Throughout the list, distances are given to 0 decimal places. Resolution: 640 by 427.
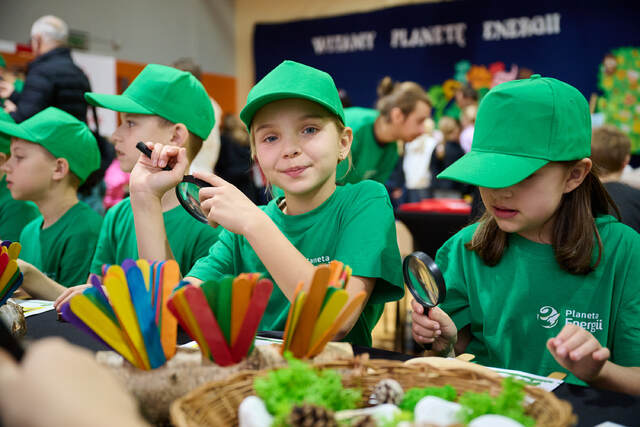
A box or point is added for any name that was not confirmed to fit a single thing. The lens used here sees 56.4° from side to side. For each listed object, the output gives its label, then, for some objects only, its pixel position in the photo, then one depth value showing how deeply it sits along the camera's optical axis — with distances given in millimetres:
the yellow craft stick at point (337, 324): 865
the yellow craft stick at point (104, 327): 865
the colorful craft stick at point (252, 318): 839
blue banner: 7565
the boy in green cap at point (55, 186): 2215
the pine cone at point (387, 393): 780
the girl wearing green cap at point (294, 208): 1332
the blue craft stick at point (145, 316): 857
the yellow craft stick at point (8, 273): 1242
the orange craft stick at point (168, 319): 879
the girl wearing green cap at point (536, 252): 1252
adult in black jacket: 3748
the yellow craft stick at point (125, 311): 851
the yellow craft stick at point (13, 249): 1303
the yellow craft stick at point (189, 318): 828
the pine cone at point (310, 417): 632
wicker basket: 699
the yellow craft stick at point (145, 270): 912
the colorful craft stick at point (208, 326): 825
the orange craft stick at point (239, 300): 839
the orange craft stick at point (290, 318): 873
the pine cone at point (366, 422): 660
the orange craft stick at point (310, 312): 851
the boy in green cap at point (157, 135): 1976
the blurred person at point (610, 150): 2852
